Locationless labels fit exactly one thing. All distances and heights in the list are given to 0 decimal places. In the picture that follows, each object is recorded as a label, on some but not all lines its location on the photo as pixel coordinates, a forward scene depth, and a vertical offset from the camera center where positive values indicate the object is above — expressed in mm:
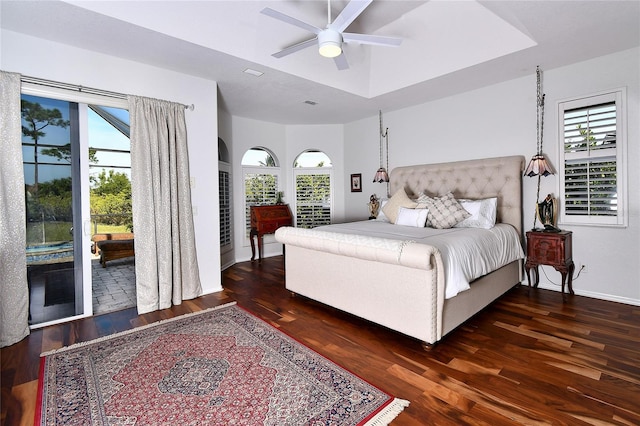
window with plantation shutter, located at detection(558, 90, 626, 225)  3395 +467
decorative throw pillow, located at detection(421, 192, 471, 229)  3818 -124
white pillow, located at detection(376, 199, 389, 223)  4730 -200
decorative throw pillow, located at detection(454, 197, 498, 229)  3777 -143
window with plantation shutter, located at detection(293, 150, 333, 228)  6621 +352
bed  2402 -638
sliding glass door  3000 +148
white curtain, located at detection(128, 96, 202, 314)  3363 +29
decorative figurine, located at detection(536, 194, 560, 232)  3672 -140
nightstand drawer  3461 -569
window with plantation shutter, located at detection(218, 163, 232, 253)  5316 +14
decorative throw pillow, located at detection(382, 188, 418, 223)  4410 -4
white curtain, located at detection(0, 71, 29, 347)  2660 -99
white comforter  2502 -406
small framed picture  6215 +459
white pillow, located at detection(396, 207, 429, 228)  4020 -179
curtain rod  2794 +1196
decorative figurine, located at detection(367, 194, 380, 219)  5586 -32
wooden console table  5824 -281
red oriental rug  1751 -1177
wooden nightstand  3460 -581
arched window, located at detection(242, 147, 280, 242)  6031 +577
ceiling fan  2299 +1440
